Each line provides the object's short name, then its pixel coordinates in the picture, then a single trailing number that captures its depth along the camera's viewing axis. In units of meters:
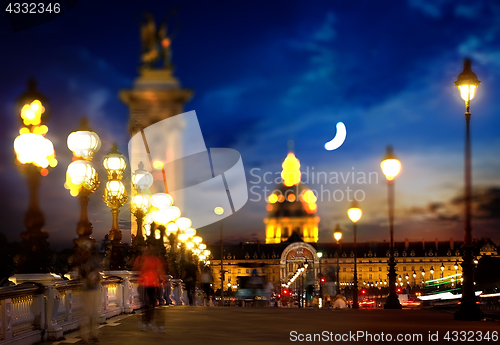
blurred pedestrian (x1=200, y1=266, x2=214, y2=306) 43.12
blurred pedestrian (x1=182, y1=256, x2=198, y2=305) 37.81
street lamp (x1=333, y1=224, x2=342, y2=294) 49.80
